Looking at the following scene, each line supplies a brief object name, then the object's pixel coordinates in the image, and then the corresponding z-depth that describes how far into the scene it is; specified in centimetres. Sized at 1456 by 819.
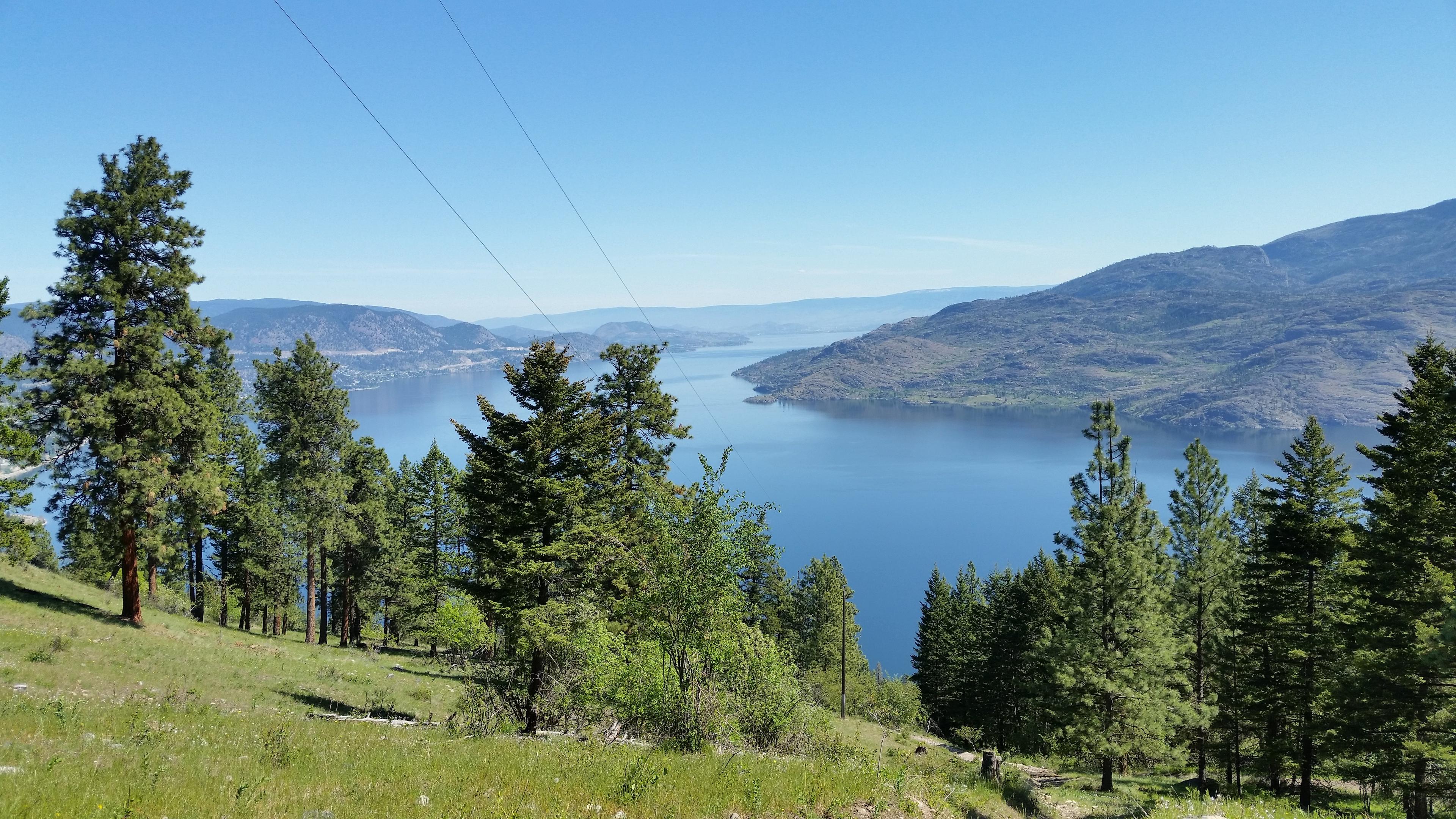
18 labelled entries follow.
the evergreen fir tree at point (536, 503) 1764
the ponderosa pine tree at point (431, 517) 3850
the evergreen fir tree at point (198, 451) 2112
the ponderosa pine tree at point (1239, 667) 2391
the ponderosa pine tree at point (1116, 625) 2270
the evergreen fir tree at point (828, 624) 4769
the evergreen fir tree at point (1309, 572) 2162
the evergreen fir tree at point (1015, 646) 4266
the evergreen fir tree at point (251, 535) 3538
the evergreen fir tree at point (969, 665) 4988
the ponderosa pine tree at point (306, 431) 3028
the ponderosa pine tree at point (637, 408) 2586
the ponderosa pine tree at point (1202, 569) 2942
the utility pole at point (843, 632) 4194
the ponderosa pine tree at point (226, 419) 3275
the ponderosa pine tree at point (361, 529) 3356
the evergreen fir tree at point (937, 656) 5384
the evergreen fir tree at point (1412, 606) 1742
